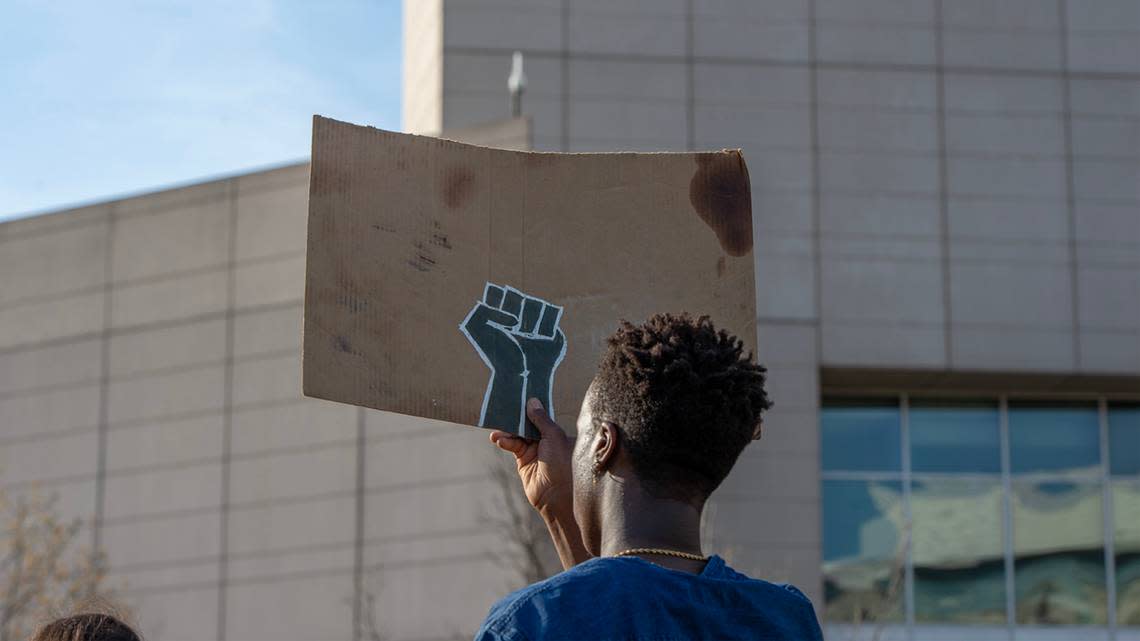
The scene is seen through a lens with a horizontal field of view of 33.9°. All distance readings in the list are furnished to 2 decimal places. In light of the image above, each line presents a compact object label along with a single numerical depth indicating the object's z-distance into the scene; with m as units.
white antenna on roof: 22.83
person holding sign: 2.43
